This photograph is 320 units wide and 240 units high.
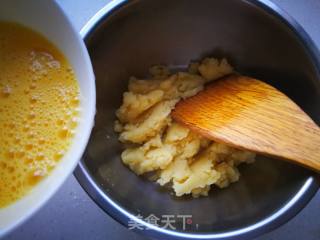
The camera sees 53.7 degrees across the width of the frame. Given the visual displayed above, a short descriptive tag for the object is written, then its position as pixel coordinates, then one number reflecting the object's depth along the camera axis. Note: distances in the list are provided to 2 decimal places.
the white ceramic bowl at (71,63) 0.19
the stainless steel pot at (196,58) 0.24
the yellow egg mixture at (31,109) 0.19
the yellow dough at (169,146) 0.27
